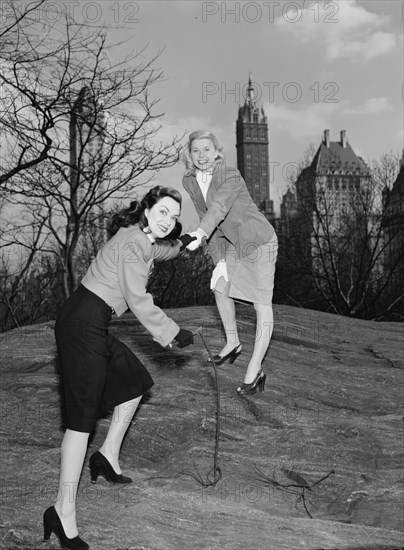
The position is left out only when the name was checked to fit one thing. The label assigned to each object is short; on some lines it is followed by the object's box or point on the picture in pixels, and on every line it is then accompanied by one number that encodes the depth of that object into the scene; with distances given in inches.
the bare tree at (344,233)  1140.5
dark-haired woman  160.4
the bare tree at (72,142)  421.4
